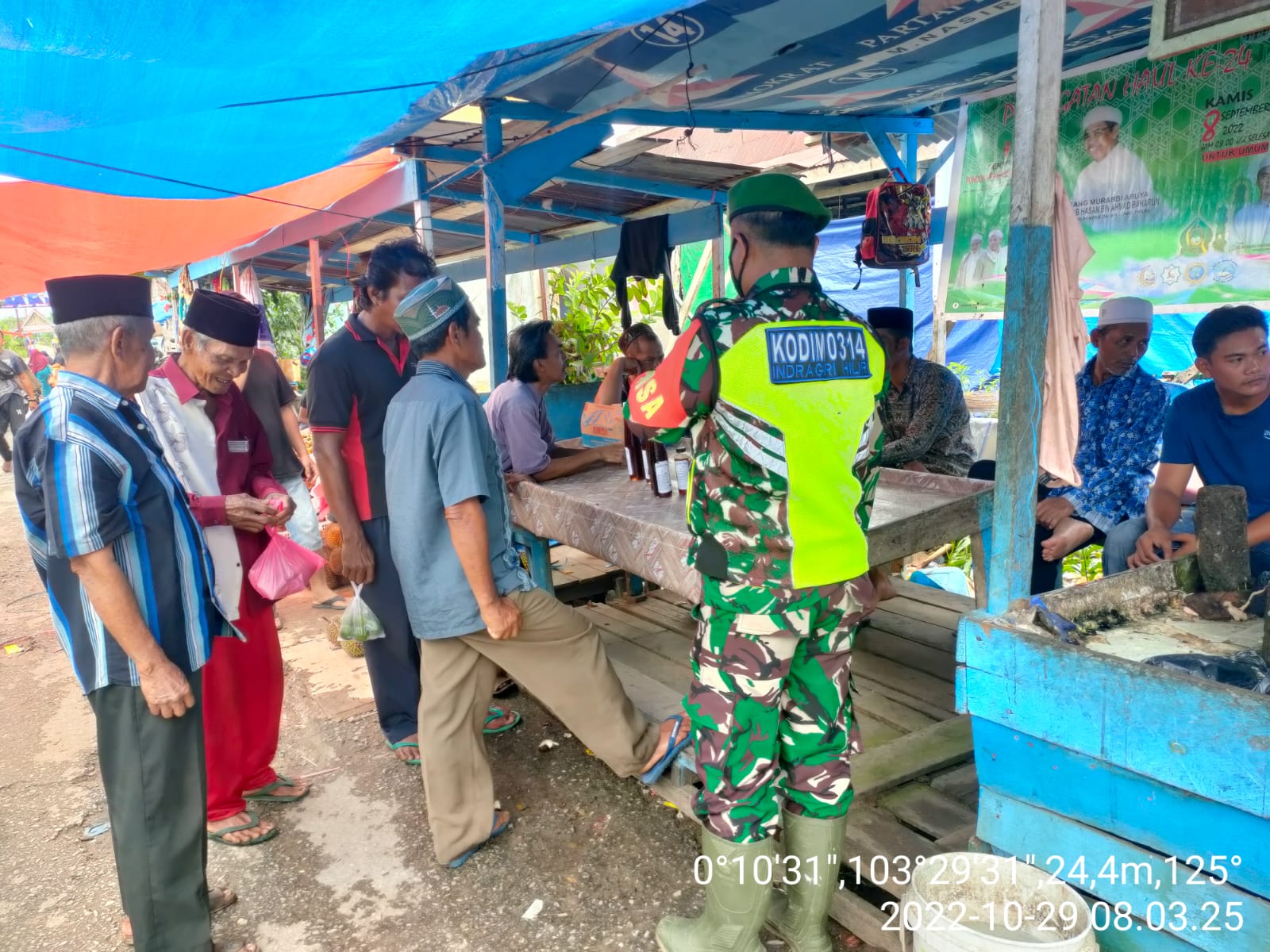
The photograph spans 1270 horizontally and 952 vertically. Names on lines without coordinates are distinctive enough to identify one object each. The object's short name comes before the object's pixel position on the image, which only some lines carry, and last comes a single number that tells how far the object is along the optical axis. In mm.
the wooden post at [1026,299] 1740
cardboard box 4723
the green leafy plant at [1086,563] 5289
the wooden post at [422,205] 4763
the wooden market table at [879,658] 2553
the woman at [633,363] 5016
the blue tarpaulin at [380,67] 2186
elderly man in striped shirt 2035
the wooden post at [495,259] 4184
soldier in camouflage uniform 1976
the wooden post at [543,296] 8985
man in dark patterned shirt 4324
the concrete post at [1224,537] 2340
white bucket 1693
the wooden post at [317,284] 7660
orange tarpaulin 5668
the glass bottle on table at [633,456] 3637
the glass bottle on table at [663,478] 3326
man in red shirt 2801
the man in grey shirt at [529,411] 3900
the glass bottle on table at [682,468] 3443
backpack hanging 5059
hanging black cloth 6574
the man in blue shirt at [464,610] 2541
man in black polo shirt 3172
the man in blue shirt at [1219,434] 2889
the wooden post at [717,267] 6898
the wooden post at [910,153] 5473
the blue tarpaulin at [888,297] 10094
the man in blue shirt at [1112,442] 3607
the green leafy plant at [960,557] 6328
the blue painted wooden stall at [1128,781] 1569
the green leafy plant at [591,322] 7113
